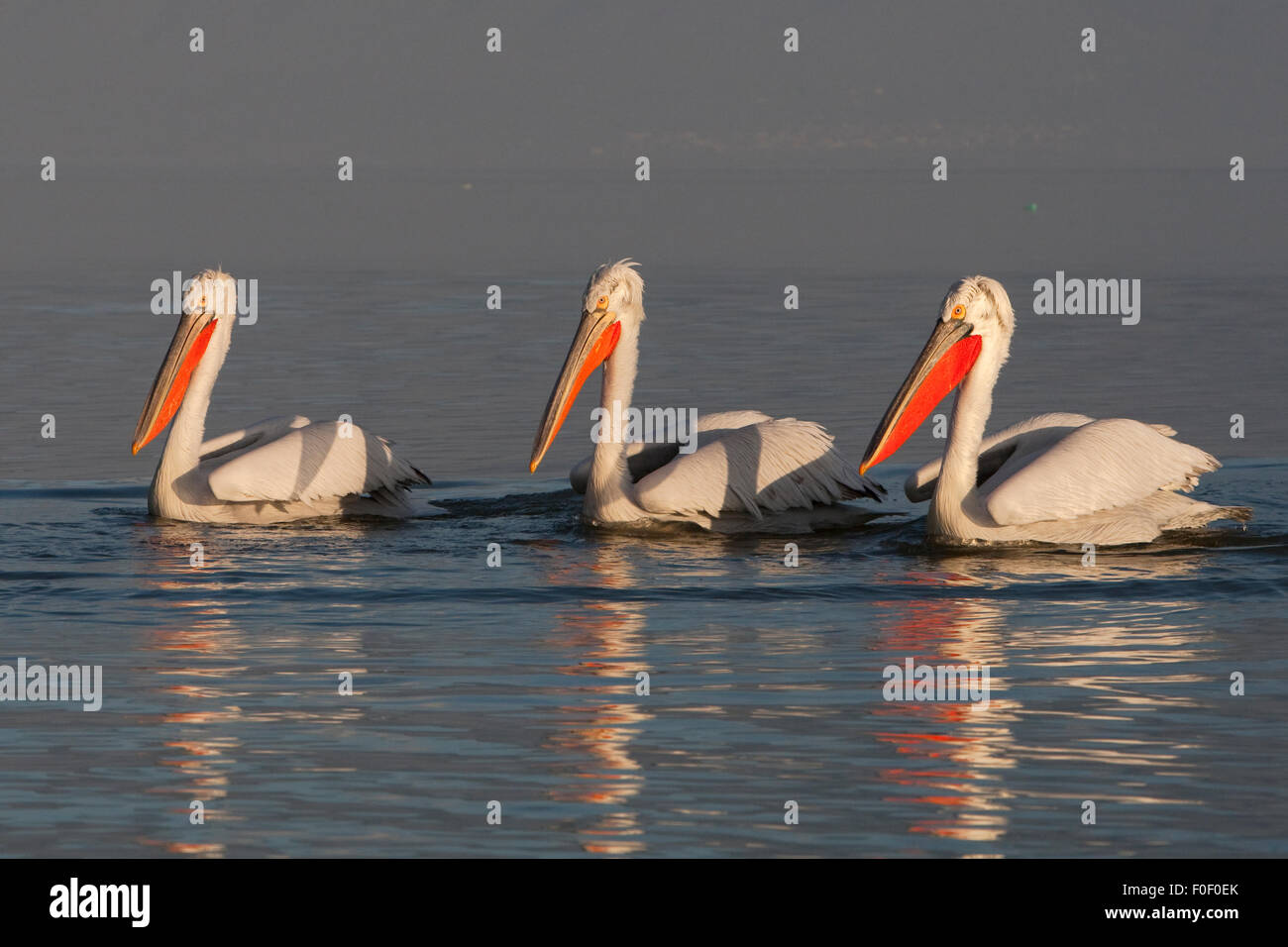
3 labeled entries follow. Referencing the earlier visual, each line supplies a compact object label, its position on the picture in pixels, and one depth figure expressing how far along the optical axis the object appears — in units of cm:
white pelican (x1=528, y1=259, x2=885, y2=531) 1023
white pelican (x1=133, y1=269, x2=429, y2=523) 1050
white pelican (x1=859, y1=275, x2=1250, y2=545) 954
